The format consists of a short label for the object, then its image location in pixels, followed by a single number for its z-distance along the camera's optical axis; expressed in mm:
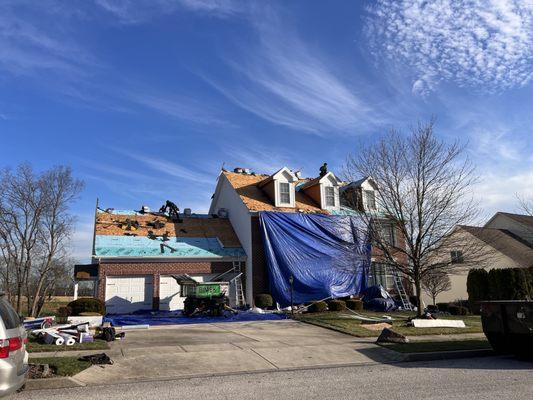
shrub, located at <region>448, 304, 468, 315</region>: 22953
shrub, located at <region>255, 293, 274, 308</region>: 23188
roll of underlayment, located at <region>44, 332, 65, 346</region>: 11538
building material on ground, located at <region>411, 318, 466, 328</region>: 16219
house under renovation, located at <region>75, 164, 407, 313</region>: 23438
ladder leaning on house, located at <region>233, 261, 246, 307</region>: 24922
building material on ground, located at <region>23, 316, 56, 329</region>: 14039
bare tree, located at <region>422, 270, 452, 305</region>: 25900
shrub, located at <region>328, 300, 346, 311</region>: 22391
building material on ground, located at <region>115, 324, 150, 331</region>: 15812
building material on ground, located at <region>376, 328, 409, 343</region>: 12580
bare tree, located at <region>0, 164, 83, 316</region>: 22750
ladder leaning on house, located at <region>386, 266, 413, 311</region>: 26141
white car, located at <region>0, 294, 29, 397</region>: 5609
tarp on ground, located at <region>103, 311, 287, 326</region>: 18764
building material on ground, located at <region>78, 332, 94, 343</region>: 11953
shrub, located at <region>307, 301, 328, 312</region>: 22266
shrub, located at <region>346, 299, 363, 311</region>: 23297
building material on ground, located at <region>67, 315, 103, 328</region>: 15377
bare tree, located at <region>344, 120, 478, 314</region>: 18156
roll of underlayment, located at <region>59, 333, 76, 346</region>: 11578
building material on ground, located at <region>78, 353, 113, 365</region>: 9430
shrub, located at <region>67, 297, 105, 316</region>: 18016
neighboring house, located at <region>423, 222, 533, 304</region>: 33344
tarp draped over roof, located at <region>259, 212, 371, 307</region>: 24391
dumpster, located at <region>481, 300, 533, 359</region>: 10117
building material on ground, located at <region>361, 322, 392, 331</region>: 15788
